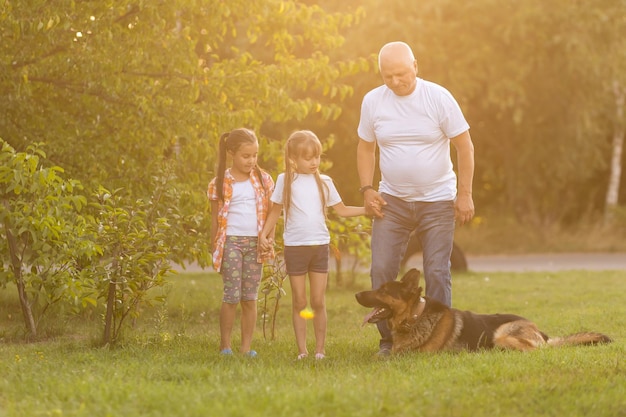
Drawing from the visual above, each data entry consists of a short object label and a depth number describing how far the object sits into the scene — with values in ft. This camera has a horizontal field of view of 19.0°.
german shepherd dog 45.80
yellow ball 46.59
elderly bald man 45.75
